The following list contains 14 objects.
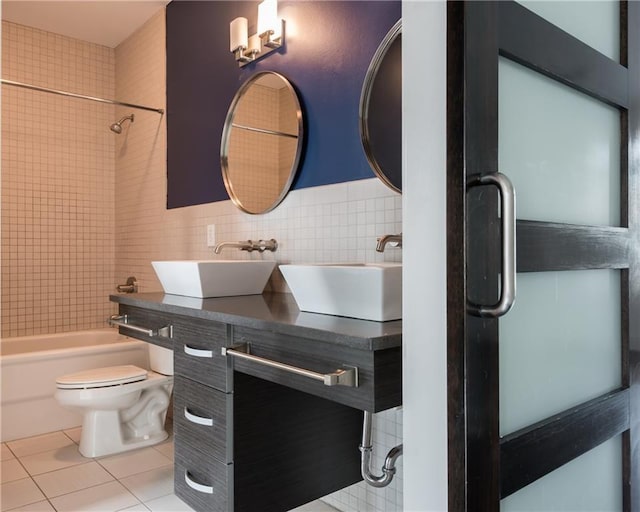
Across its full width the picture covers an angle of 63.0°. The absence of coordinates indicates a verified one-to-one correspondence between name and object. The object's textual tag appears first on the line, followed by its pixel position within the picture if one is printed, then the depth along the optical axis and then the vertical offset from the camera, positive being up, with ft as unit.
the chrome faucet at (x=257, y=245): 7.74 +0.17
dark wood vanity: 4.14 -1.51
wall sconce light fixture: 7.59 +3.34
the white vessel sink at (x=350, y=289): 4.32 -0.29
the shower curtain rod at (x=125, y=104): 10.21 +3.11
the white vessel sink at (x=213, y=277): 6.57 -0.26
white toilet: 8.39 -2.44
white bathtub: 9.32 -2.18
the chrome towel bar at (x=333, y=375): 3.78 -0.89
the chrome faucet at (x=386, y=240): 4.93 +0.15
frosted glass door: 2.99 -0.02
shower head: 11.31 +2.86
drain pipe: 4.95 -2.06
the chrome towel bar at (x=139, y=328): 6.11 -0.89
